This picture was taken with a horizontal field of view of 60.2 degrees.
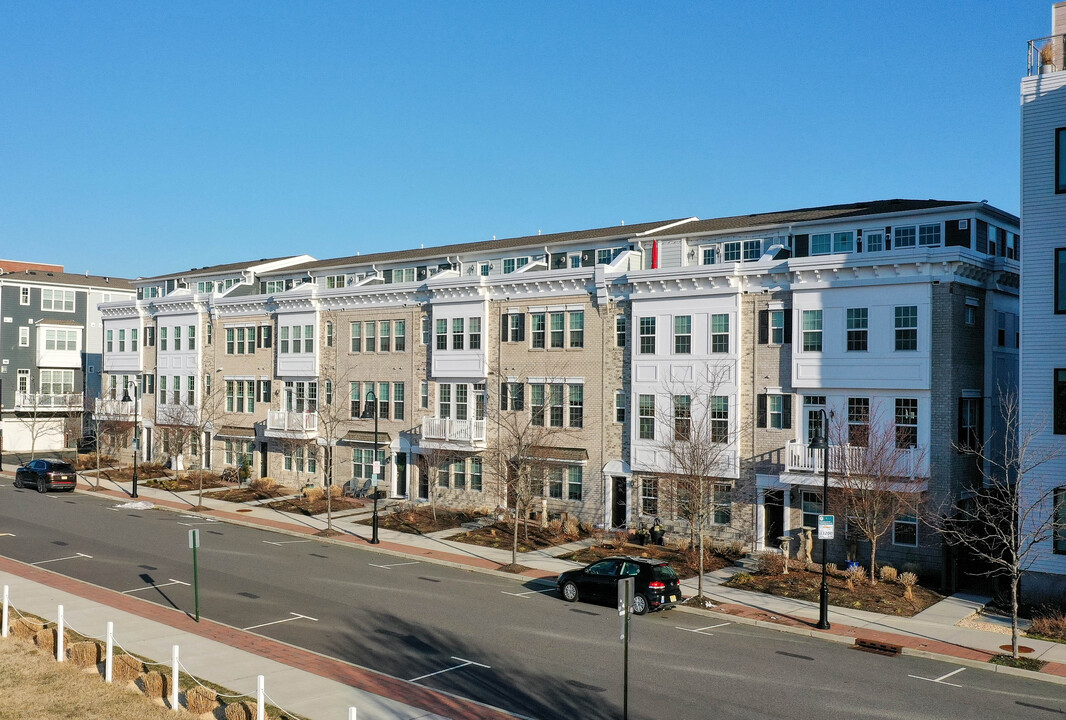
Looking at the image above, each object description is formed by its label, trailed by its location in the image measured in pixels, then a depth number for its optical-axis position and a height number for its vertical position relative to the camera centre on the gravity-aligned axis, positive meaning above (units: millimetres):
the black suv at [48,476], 52062 -5378
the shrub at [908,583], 27750 -5890
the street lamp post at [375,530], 36822 -5852
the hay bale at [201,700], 16578 -5728
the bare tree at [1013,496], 24141 -3118
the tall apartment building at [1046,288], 26969 +3094
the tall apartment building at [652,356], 31562 +1343
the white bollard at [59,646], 19841 -5740
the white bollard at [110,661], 18562 -5638
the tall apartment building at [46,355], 74375 +2231
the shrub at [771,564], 31156 -5978
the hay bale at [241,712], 15859 -5667
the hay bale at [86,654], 19297 -5732
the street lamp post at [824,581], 24328 -5066
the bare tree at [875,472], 29328 -2674
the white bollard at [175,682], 16917 -5602
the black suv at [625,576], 26234 -5688
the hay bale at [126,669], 18500 -5782
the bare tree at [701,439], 34097 -1916
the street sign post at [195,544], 23183 -4088
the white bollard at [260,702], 15438 -5378
